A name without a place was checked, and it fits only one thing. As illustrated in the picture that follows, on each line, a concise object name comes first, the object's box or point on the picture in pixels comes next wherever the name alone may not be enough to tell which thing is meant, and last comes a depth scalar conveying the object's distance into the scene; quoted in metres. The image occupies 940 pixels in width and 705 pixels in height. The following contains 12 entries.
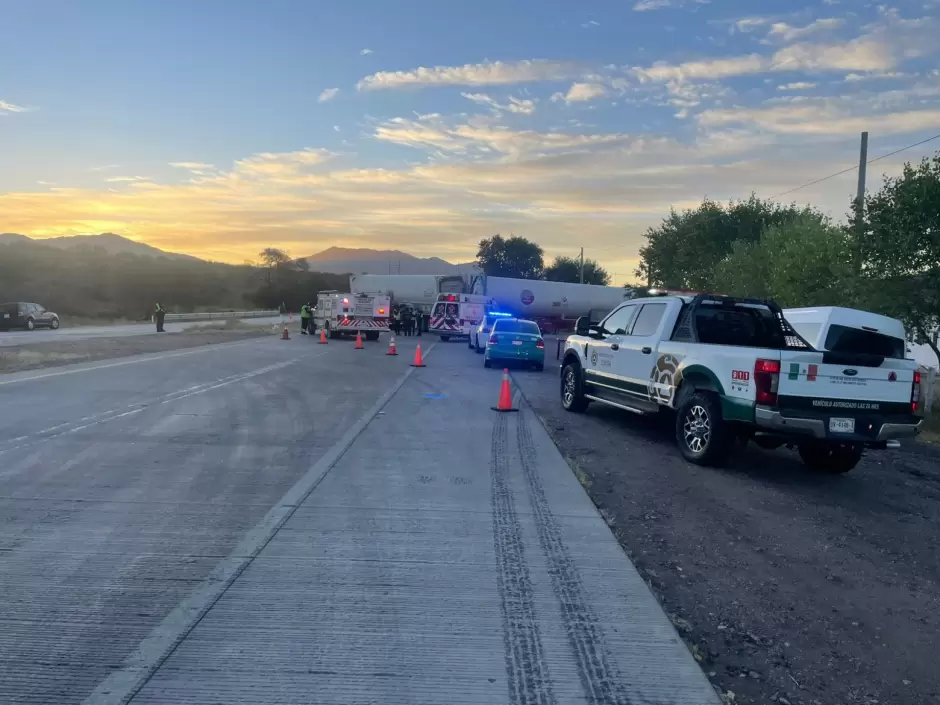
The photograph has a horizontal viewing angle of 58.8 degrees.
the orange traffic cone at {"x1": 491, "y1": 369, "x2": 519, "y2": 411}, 14.54
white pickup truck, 9.02
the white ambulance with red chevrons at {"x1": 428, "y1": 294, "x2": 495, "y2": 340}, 42.25
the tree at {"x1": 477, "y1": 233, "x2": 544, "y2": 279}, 133.50
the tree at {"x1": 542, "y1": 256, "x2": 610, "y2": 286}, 123.99
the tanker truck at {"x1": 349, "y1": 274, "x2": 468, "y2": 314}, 52.25
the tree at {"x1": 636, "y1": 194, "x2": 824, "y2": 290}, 42.34
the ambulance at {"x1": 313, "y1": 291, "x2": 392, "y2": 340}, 40.62
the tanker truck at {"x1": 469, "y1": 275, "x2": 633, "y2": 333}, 55.69
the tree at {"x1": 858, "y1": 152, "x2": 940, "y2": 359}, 16.17
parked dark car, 43.88
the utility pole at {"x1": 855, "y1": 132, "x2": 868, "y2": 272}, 17.82
